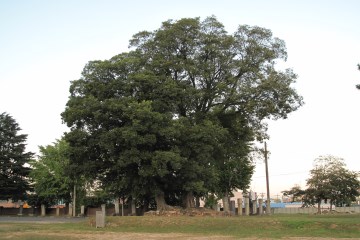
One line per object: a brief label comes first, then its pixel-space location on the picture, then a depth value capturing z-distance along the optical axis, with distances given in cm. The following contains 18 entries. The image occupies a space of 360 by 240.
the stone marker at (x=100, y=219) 2964
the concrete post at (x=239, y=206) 5565
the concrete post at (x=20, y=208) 6600
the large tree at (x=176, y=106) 3128
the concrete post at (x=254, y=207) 6032
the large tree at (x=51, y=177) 6384
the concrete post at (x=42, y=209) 6650
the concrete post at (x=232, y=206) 5814
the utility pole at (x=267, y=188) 5094
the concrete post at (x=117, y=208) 5753
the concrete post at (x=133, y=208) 4880
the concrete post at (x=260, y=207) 6169
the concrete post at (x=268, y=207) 5178
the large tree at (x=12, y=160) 6676
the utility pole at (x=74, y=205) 6178
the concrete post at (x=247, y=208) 5566
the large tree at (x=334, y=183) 6094
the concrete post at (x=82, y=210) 6425
